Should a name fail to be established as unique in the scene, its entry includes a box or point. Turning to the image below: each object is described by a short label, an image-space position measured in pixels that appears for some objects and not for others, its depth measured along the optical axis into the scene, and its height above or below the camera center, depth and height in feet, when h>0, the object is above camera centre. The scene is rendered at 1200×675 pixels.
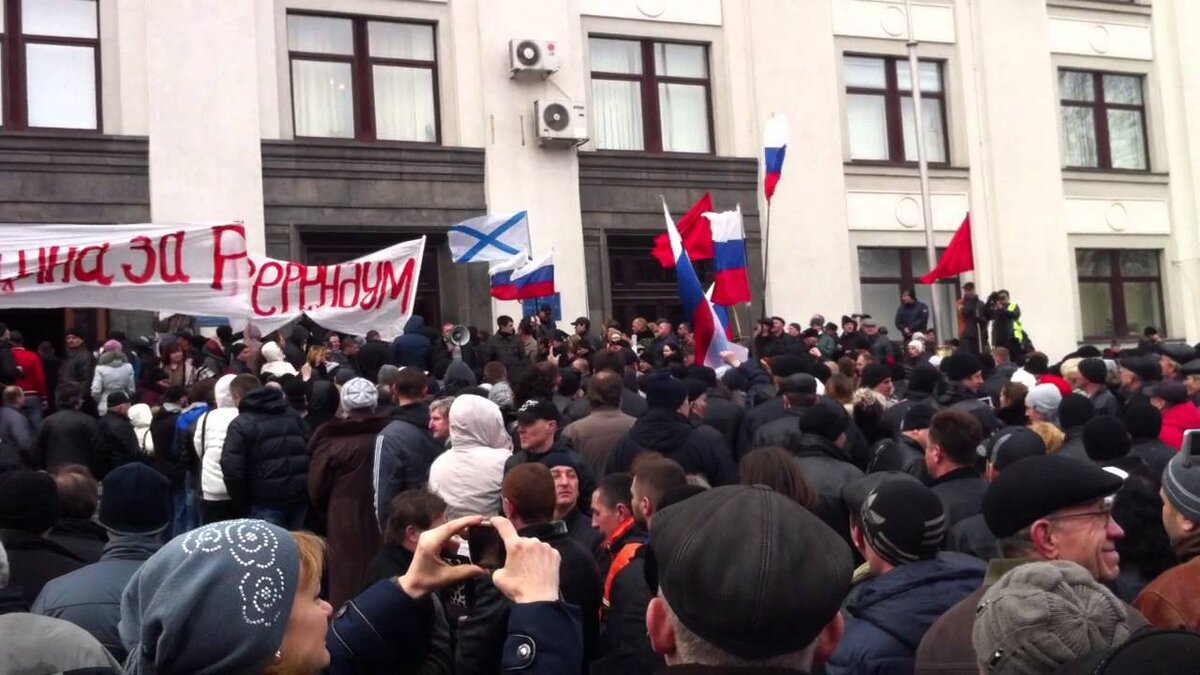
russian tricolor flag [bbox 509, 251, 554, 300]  59.59 +5.05
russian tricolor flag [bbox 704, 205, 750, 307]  50.67 +4.84
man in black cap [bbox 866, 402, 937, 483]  23.48 -1.44
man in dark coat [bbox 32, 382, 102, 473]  35.22 -0.50
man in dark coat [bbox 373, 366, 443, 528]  25.30 -1.00
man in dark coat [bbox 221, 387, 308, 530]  28.19 -1.03
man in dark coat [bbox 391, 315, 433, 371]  48.73 +1.81
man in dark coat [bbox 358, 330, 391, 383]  40.01 +1.31
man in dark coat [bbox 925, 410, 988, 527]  19.13 -1.27
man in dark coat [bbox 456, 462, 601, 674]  14.52 -1.68
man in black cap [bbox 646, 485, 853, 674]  7.35 -1.14
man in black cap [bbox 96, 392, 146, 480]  36.22 -0.67
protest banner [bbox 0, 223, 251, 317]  44.21 +5.21
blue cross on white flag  61.93 +7.31
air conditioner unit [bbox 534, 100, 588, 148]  68.64 +13.82
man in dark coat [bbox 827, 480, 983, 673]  11.89 -2.03
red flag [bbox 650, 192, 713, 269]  58.34 +6.59
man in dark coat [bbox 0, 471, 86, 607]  16.39 -1.33
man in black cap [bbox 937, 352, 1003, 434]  28.64 -0.57
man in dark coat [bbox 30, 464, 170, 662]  14.52 -1.62
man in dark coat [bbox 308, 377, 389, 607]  26.68 -1.83
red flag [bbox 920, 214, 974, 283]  66.18 +5.33
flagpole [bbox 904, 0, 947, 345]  73.92 +11.59
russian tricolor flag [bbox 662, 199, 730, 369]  40.04 +1.68
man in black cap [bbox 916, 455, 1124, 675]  12.25 -1.44
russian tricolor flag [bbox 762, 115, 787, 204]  66.80 +11.53
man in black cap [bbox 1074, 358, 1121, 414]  32.17 -0.66
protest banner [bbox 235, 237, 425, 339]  49.37 +4.30
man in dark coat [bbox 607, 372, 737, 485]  24.06 -1.03
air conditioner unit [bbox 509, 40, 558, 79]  68.28 +17.16
